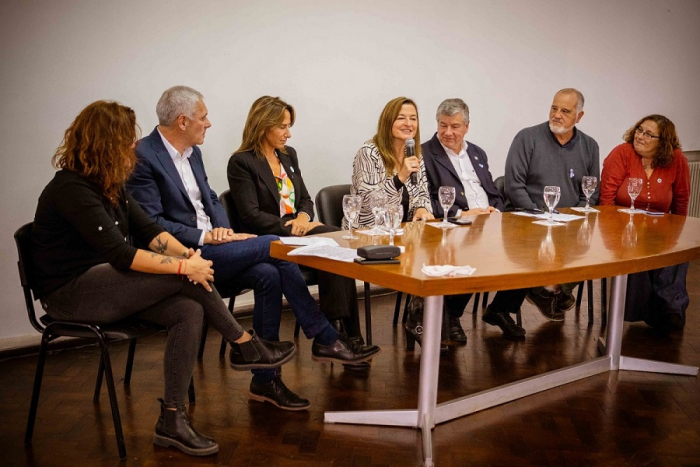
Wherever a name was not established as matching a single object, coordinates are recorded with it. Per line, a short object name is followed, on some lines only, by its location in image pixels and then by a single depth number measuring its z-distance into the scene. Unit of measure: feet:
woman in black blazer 12.98
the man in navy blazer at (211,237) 11.18
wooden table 8.71
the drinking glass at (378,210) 10.94
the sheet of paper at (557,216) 13.17
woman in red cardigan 15.33
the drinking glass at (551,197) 12.62
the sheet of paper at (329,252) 9.24
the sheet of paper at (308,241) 10.11
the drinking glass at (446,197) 11.84
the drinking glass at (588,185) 14.16
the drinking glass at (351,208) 10.73
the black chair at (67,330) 9.36
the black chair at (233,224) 12.85
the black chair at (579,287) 16.14
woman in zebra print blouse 13.76
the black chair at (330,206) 14.12
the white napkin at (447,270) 8.43
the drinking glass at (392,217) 10.61
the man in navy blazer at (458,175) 14.52
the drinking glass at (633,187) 14.30
